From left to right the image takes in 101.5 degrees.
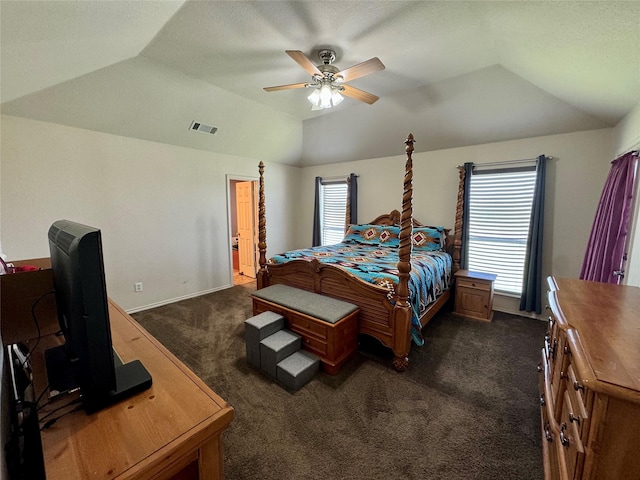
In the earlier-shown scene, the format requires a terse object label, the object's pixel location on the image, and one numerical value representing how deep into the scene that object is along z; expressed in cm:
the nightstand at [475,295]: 339
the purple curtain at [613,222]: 223
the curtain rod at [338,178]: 511
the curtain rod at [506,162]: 336
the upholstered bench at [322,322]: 227
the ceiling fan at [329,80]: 214
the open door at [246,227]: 517
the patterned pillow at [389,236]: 416
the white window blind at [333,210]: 529
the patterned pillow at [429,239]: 384
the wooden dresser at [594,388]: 72
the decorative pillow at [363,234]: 437
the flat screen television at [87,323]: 67
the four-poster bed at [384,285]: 230
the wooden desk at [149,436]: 62
